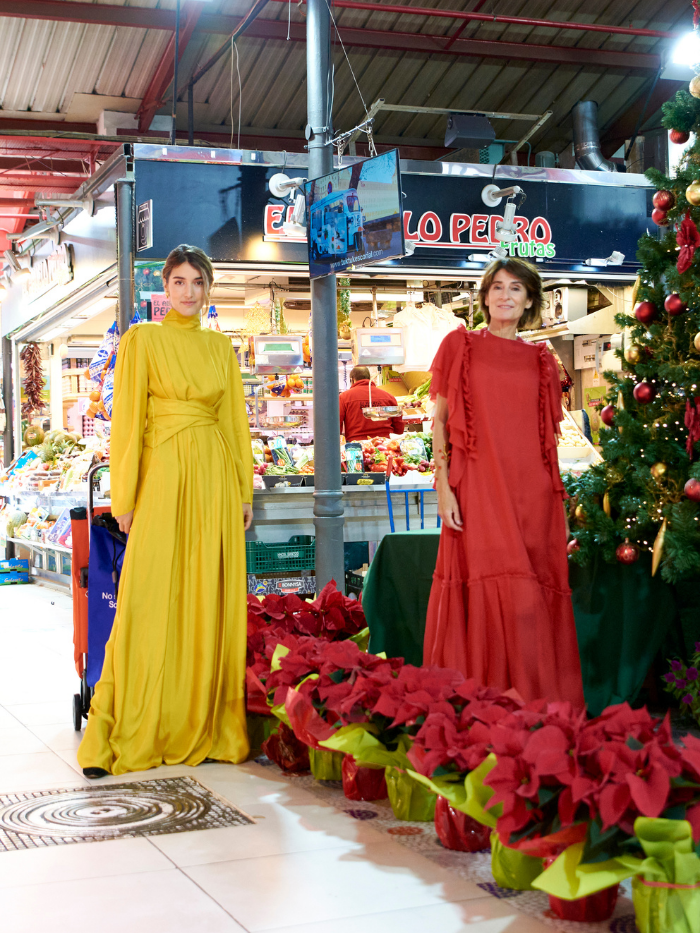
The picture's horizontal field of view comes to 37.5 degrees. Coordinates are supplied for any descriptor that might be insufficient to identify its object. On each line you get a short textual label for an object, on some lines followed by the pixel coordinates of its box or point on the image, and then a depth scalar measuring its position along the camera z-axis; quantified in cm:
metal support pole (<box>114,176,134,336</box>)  704
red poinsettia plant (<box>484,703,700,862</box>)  200
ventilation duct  1064
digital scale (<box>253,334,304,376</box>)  769
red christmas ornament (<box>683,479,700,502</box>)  318
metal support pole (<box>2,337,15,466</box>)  1374
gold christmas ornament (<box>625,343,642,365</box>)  356
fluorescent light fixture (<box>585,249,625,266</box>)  851
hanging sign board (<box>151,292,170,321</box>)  706
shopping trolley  389
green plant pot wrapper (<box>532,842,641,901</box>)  196
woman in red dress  317
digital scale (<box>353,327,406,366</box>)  825
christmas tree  333
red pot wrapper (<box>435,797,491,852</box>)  256
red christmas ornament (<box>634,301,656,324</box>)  352
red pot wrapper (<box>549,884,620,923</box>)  213
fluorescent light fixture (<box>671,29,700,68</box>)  850
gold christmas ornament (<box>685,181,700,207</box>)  325
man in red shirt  815
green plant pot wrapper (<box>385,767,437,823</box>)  282
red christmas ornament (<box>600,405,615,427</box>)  366
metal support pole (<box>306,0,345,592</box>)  537
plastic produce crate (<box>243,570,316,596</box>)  646
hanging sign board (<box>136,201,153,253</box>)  703
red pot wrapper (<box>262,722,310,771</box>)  334
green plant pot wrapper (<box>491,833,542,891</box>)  231
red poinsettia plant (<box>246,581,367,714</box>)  386
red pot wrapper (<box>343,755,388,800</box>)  301
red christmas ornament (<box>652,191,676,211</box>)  344
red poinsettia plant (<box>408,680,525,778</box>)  243
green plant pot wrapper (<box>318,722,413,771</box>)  280
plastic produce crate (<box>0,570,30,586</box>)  1069
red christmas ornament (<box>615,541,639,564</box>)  351
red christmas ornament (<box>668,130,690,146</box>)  344
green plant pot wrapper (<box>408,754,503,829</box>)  230
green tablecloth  385
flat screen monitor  488
